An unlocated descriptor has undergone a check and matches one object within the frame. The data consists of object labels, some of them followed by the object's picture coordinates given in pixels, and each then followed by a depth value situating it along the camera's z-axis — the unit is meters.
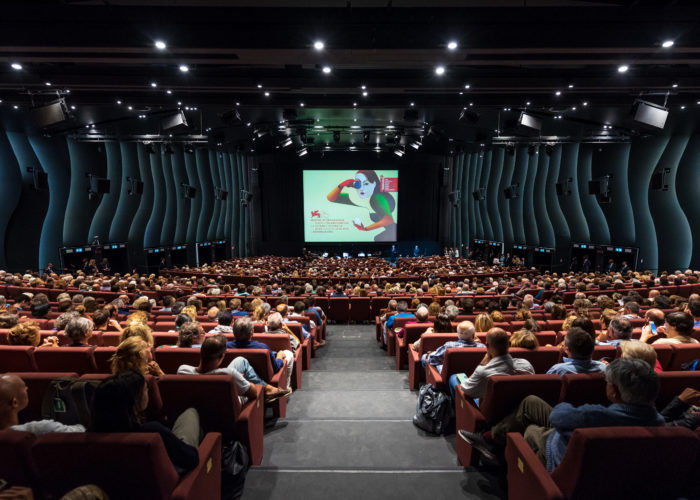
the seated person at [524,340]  3.41
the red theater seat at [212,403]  2.54
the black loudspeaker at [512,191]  20.12
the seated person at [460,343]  3.77
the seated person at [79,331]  3.69
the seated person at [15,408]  1.92
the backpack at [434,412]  3.47
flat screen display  27.62
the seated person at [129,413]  1.78
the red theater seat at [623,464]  1.71
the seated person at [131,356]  2.57
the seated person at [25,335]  3.61
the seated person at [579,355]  2.74
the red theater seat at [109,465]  1.69
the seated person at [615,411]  1.90
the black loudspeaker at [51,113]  8.41
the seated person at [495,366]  2.87
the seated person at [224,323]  4.48
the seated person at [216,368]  2.84
